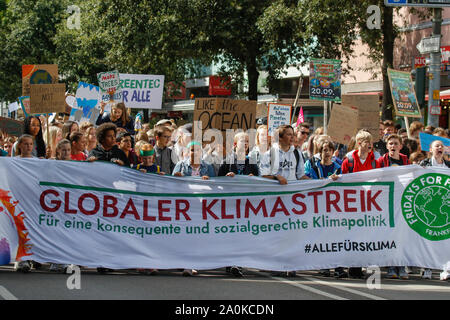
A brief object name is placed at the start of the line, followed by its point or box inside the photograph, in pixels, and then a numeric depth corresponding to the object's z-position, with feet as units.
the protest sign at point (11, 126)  52.85
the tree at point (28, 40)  135.74
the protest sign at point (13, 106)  79.85
